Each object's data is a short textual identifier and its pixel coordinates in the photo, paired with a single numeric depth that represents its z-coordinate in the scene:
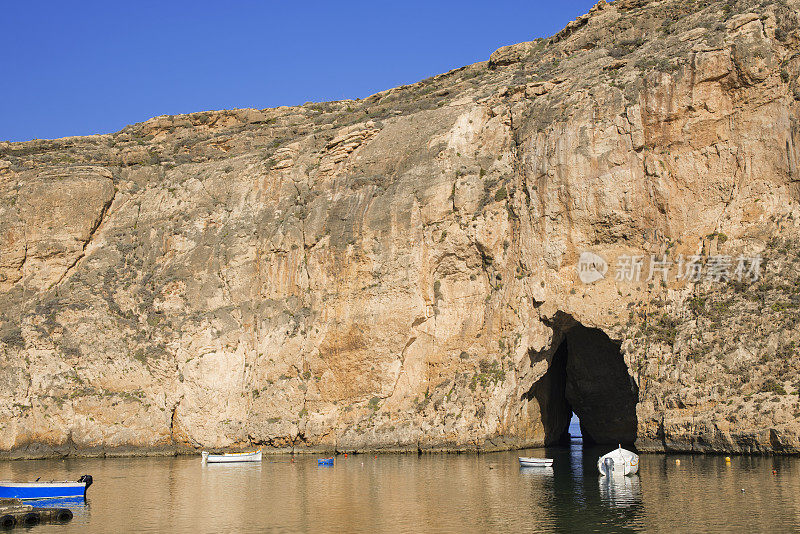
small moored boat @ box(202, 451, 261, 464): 52.94
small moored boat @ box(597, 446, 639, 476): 39.22
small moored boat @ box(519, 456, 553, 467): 43.91
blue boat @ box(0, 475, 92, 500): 35.31
